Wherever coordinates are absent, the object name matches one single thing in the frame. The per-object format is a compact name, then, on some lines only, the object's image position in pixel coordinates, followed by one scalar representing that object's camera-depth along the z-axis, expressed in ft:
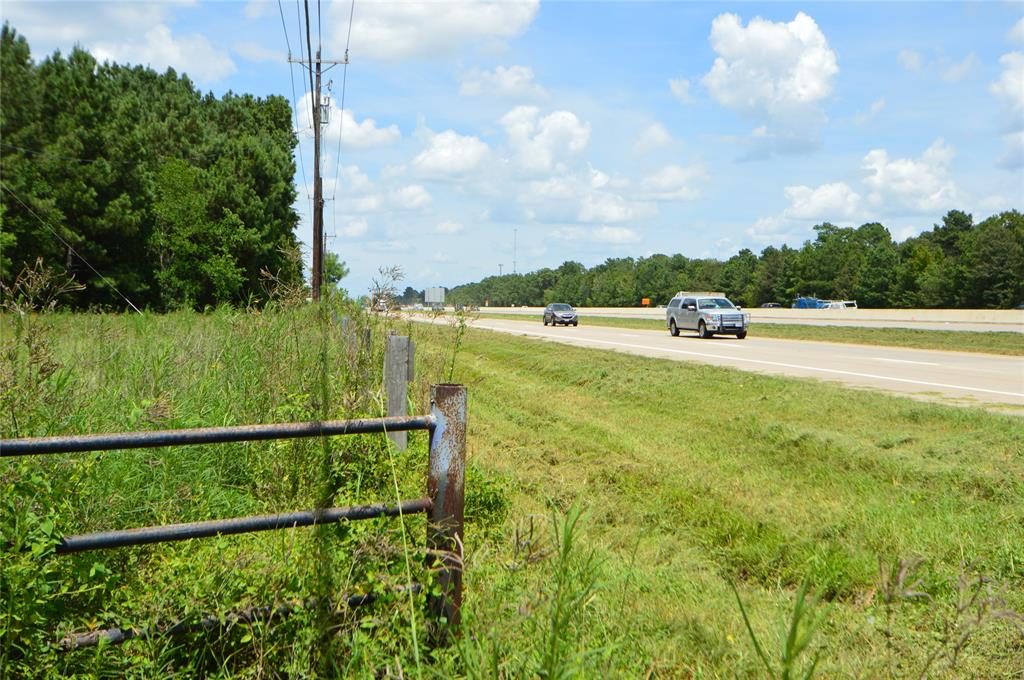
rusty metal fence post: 11.03
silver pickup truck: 108.68
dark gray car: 170.71
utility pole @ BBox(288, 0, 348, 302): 111.04
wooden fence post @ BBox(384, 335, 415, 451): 21.54
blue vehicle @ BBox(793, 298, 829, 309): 355.38
